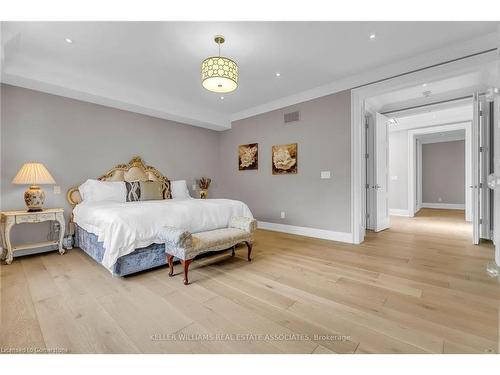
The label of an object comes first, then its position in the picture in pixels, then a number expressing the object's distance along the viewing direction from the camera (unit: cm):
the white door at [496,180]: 97
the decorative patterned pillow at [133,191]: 395
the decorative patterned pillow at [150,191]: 404
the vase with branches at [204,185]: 543
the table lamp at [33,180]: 303
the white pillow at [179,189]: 467
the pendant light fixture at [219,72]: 242
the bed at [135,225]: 245
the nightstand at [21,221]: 292
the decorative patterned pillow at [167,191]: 453
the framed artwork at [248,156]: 529
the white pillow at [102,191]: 367
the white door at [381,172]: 483
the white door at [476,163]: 367
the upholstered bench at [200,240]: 238
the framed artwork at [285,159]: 462
